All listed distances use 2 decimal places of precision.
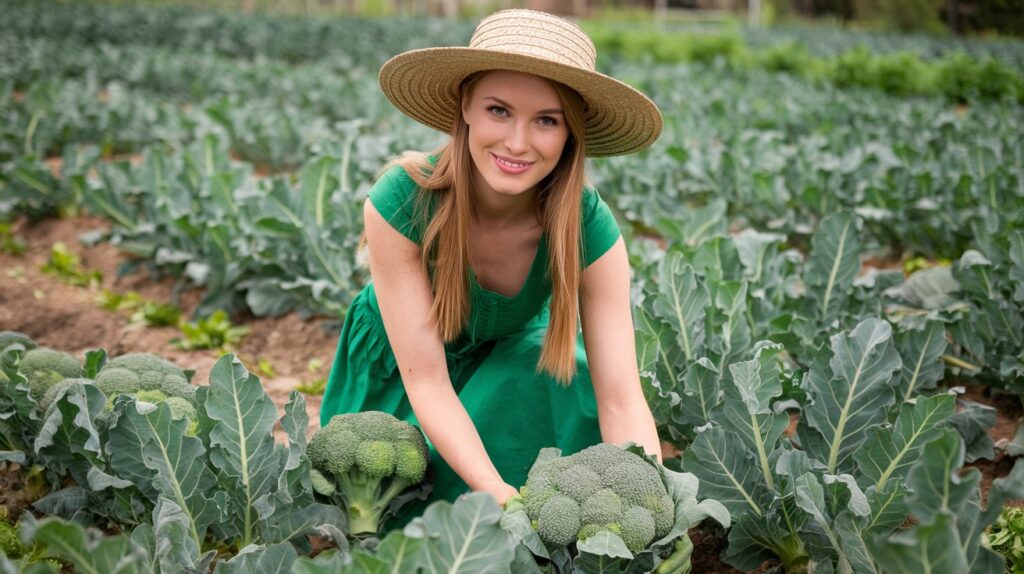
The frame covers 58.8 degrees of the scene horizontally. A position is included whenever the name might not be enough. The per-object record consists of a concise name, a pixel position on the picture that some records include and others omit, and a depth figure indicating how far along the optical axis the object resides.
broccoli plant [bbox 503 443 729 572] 2.08
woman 2.34
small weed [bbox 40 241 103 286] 5.34
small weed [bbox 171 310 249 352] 4.44
